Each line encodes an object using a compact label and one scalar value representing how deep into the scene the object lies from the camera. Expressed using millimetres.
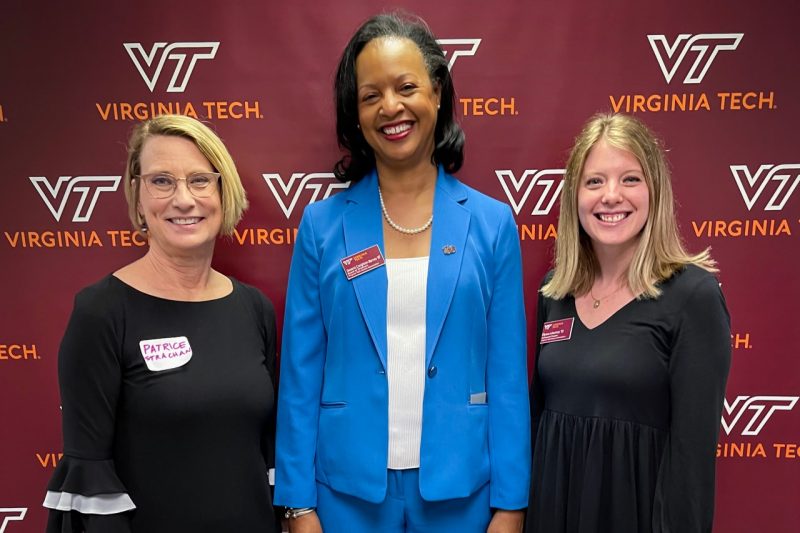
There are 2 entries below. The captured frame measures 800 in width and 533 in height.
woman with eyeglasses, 1482
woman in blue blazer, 1604
